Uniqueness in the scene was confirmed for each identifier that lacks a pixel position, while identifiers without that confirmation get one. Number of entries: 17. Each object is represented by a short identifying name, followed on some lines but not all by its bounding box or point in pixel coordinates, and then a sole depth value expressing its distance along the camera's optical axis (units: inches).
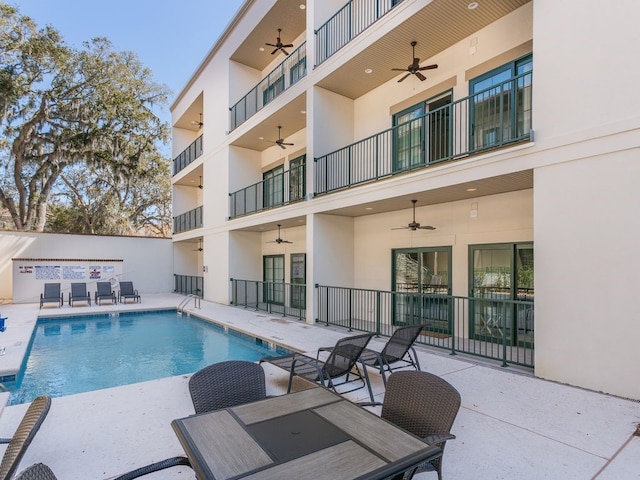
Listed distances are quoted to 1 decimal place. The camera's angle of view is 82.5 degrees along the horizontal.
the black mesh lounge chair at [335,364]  166.8
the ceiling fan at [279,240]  492.0
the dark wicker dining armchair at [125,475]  63.4
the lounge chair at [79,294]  531.5
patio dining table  69.6
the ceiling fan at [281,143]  466.0
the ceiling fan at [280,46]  443.2
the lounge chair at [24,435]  66.7
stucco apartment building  178.1
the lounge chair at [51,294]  508.1
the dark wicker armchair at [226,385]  109.4
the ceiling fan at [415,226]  319.0
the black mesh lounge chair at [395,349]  185.6
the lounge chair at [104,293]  567.8
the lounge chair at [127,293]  585.0
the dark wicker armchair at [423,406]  90.4
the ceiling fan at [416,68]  294.7
